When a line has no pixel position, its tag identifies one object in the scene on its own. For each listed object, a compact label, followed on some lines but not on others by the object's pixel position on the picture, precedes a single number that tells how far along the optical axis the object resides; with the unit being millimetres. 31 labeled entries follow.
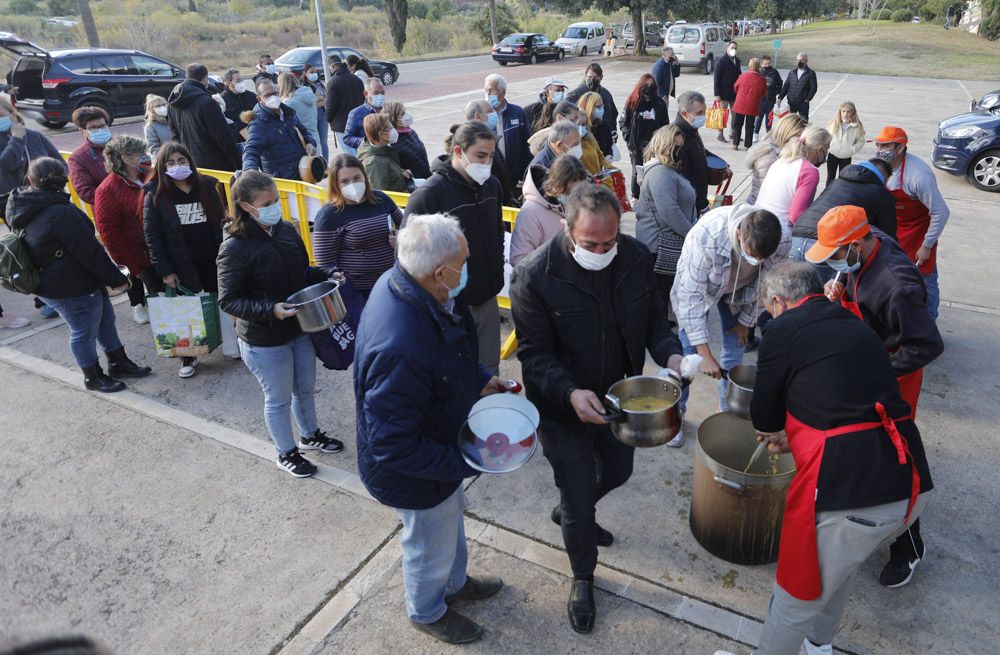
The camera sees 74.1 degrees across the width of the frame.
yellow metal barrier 7025
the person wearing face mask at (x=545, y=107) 8125
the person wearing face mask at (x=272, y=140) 7383
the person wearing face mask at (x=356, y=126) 8070
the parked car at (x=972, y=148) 10711
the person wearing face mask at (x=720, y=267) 3768
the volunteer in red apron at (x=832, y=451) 2520
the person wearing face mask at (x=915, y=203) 5250
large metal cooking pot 3426
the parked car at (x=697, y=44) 27172
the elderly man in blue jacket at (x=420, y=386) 2551
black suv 16547
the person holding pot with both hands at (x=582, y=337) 2984
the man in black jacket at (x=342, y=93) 10867
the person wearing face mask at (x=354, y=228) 4648
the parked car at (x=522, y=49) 32344
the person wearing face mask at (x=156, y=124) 8234
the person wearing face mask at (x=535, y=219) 4695
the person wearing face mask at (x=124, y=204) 5465
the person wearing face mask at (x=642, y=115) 9367
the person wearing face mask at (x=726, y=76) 14211
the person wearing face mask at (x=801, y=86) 13633
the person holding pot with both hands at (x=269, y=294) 3965
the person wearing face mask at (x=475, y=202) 4246
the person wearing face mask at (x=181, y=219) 5160
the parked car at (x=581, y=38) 36375
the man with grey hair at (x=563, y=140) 5523
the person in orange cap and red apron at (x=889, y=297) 3375
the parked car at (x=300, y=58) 21672
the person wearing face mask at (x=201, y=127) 7805
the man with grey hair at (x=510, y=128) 8023
